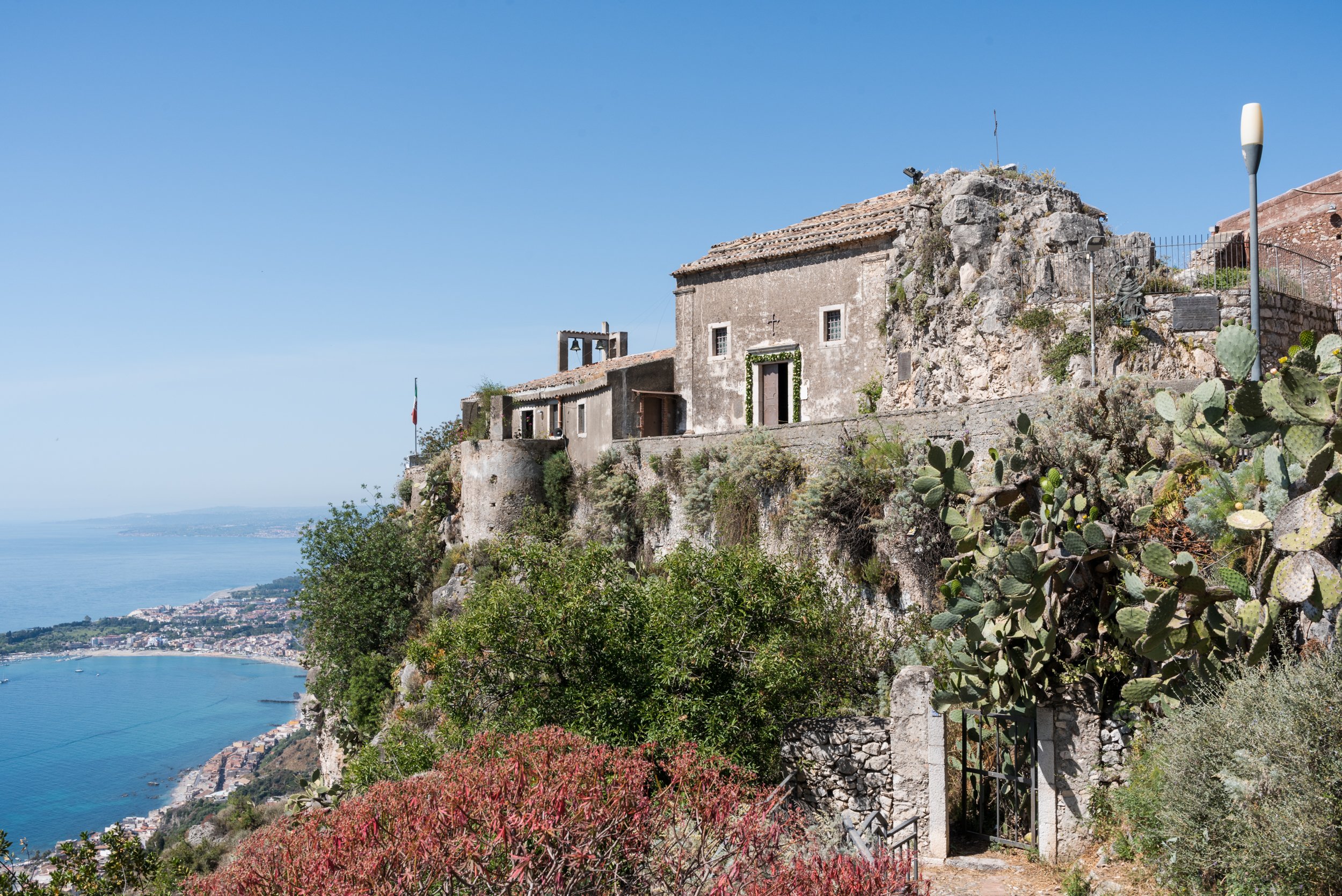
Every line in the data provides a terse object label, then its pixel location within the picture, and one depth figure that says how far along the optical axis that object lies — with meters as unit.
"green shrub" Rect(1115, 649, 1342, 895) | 5.97
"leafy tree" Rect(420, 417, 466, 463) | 37.75
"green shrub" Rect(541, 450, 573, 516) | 25.91
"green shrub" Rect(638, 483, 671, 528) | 20.56
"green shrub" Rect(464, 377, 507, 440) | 33.06
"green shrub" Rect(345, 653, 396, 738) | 25.30
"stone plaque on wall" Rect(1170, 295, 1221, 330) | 14.52
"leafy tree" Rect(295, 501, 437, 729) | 28.22
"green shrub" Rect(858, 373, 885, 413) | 21.31
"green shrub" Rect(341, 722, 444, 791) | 13.73
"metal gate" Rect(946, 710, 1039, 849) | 9.41
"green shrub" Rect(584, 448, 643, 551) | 21.59
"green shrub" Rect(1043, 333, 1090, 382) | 16.45
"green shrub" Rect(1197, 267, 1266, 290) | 16.09
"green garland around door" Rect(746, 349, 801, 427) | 23.11
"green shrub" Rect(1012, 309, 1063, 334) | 17.28
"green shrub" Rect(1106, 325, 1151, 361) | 15.61
